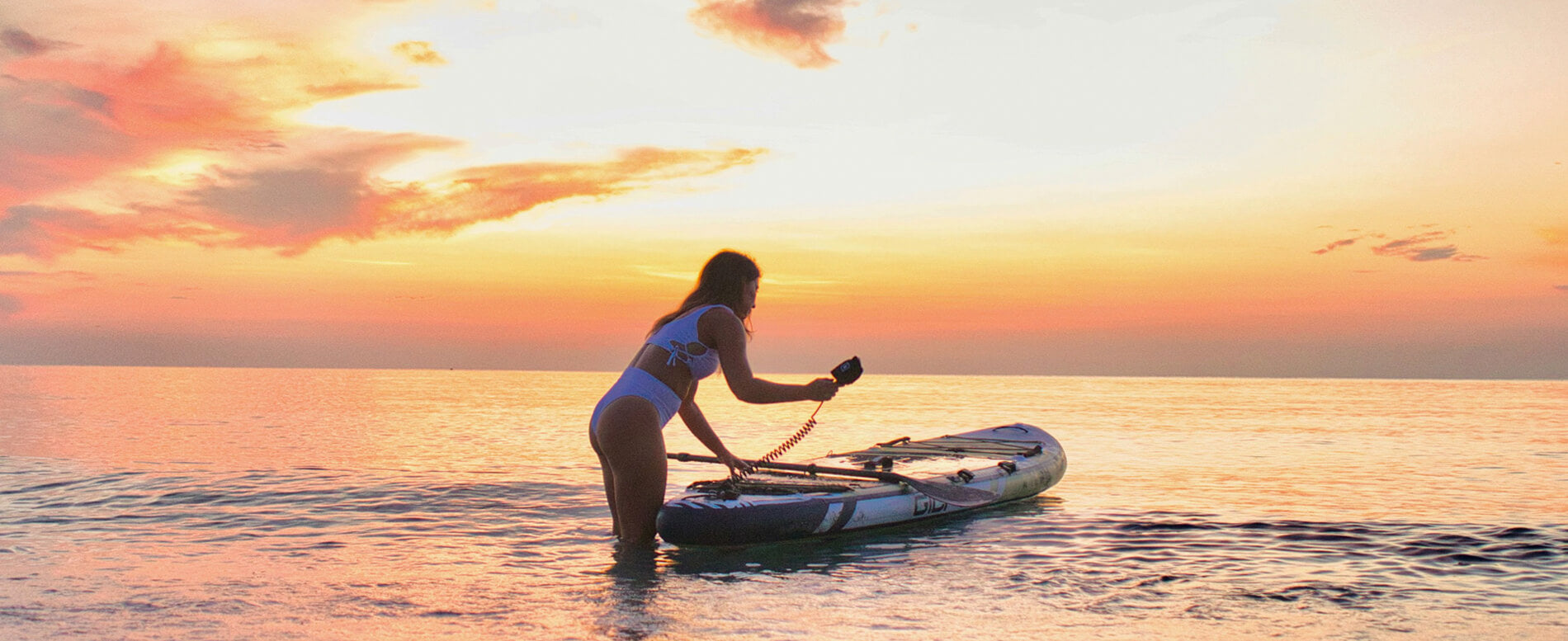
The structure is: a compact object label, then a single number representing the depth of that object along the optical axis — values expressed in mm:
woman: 7480
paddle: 10742
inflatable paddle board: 8938
